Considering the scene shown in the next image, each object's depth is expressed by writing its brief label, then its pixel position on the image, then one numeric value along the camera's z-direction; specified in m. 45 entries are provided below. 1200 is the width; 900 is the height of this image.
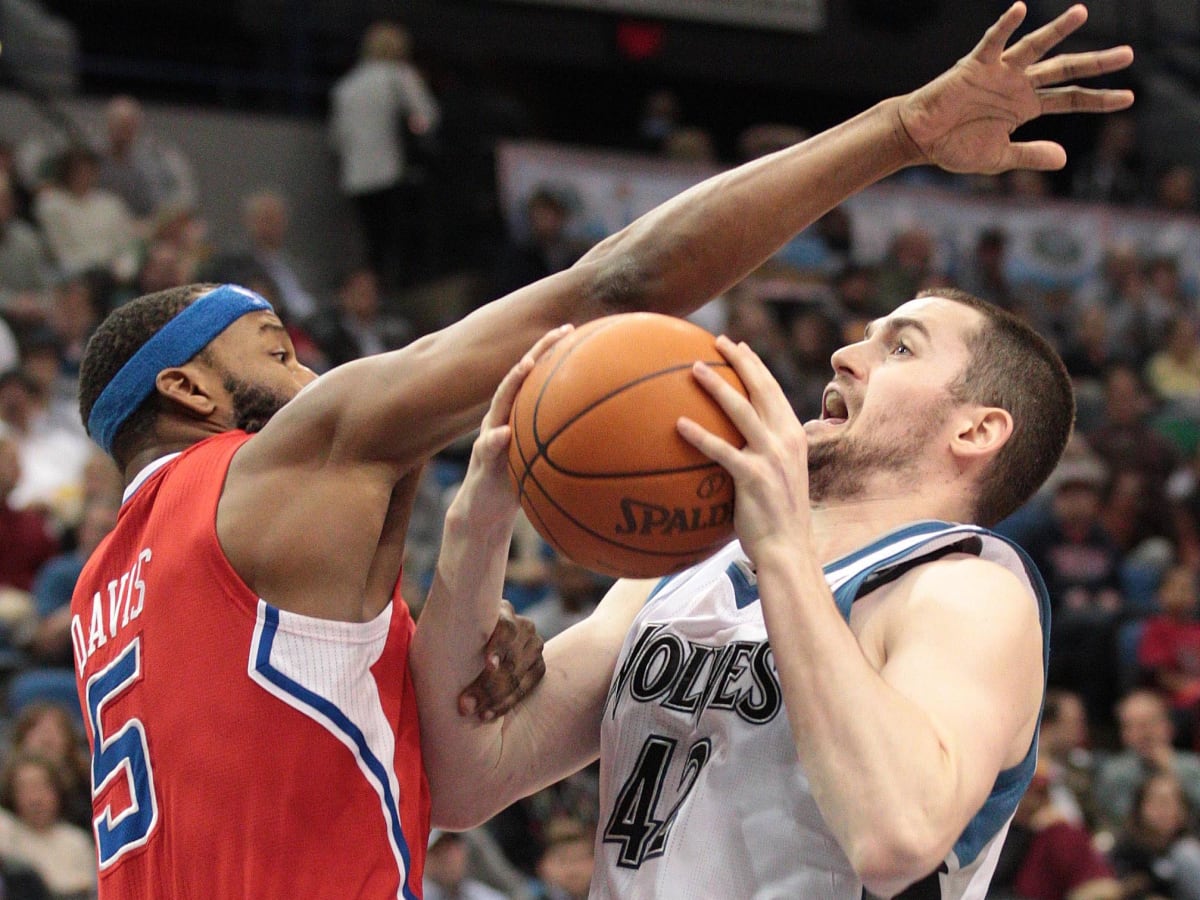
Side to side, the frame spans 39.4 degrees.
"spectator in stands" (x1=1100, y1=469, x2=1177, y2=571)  11.84
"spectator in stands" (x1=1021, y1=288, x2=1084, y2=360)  14.19
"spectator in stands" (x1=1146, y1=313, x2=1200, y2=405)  14.11
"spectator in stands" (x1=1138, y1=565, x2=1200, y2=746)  10.28
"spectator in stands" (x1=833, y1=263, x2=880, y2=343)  13.12
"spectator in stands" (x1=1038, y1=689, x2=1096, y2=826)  9.19
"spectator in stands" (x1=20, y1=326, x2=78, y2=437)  9.38
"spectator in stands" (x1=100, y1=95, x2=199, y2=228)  11.58
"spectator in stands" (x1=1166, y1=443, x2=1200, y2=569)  11.75
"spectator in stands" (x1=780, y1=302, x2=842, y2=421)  11.52
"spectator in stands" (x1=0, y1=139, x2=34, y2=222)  11.04
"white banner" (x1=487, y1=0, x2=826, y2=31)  14.38
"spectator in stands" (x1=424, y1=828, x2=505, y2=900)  7.32
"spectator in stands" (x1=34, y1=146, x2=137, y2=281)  11.02
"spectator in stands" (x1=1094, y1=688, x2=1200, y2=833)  9.24
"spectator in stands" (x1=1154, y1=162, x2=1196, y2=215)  15.96
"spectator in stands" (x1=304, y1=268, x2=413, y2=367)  10.83
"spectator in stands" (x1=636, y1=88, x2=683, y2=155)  14.89
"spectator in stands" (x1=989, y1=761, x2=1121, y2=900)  8.31
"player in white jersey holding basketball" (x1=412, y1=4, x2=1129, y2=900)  2.56
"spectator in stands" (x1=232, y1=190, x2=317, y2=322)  11.28
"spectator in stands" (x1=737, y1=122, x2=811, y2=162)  13.45
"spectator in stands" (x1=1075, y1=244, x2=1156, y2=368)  14.45
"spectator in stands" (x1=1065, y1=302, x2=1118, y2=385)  14.00
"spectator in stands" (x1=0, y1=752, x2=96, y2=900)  6.79
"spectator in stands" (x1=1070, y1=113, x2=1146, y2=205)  16.59
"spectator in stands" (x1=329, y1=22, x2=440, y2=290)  12.58
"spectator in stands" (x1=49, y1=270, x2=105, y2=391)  9.89
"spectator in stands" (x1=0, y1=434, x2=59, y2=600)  8.34
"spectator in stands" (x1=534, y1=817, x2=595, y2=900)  7.45
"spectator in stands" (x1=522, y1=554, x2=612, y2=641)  8.73
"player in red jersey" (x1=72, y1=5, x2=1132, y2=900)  2.95
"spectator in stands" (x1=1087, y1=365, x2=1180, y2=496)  12.26
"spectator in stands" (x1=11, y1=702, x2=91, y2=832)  7.00
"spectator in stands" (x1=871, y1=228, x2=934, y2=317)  13.51
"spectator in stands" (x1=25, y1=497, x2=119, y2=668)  7.75
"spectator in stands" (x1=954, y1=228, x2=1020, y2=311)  14.16
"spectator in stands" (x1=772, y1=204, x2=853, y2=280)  13.52
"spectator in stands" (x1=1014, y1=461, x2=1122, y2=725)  10.42
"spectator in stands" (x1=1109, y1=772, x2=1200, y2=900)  8.58
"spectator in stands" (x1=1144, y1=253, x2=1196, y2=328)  14.93
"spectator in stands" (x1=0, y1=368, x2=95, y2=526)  8.97
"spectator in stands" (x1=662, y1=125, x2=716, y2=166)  13.85
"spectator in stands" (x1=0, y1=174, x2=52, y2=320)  10.58
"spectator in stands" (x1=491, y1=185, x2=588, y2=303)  11.97
